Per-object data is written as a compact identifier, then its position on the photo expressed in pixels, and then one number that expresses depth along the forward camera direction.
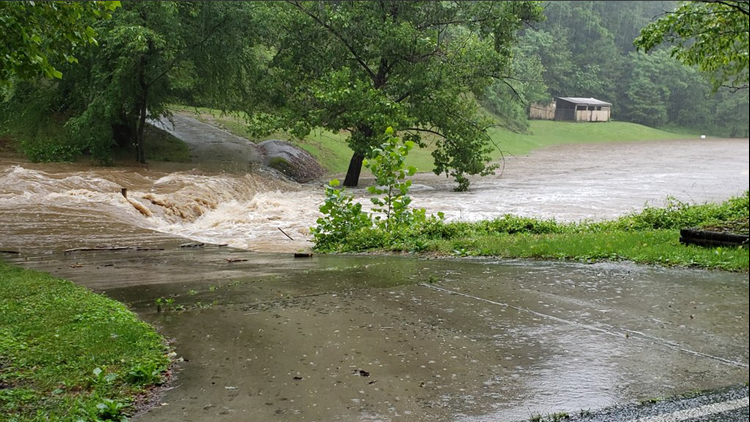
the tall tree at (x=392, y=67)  22.39
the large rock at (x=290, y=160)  27.12
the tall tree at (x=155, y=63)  20.56
